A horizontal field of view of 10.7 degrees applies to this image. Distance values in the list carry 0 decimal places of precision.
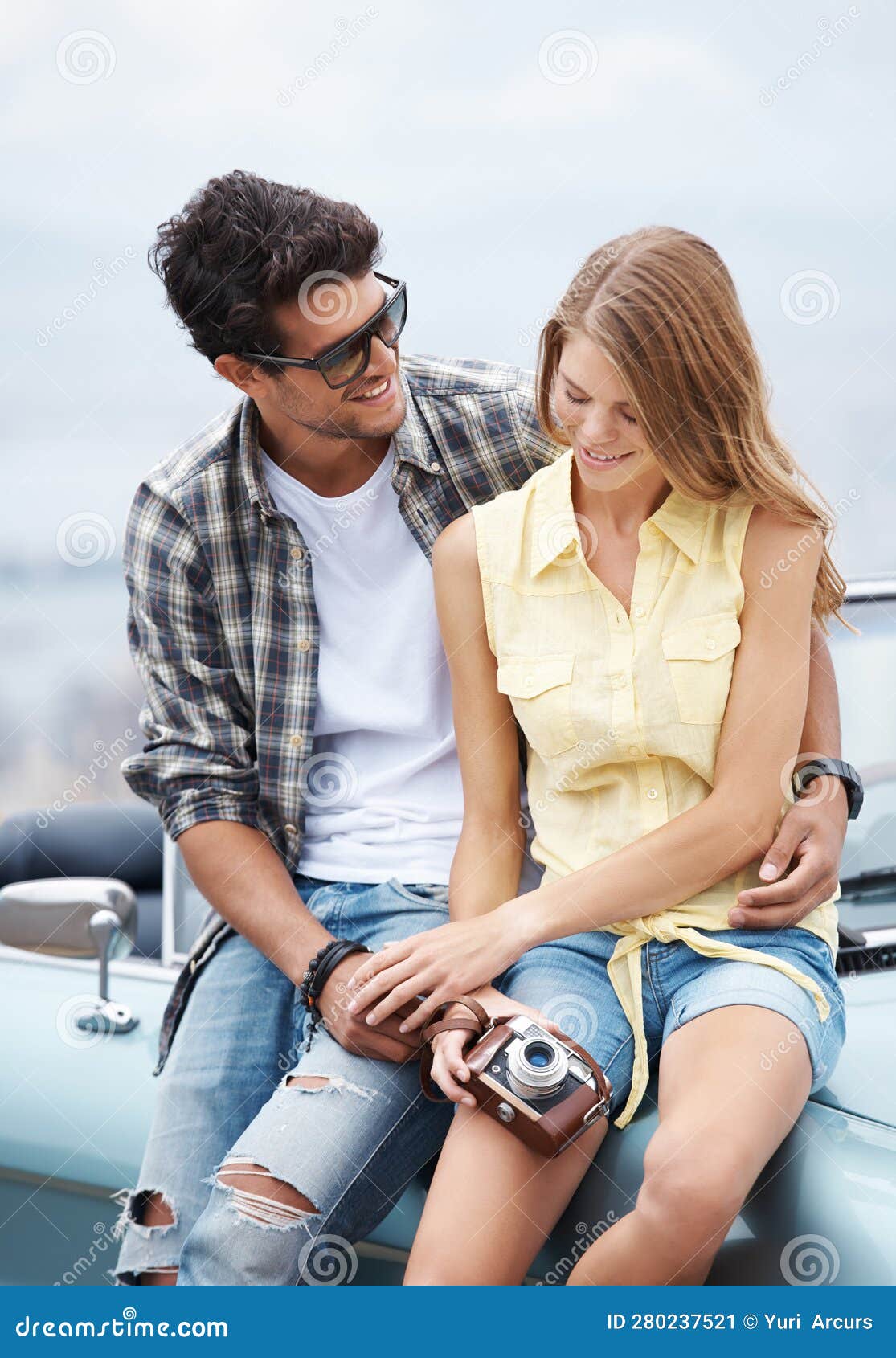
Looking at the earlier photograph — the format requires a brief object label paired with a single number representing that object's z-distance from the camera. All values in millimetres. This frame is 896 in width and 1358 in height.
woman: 4129
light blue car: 4070
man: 4357
